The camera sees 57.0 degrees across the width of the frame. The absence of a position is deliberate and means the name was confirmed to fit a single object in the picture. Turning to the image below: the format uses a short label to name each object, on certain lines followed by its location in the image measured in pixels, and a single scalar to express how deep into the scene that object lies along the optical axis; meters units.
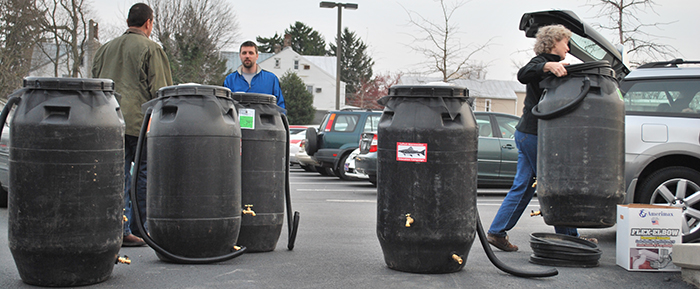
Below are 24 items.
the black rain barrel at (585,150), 4.43
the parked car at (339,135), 14.96
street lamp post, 23.73
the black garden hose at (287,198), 5.36
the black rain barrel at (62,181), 3.72
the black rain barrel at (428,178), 4.26
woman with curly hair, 5.19
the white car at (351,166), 13.38
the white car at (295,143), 20.25
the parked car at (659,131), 5.71
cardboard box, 4.71
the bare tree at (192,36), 45.47
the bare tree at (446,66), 23.11
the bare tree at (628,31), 15.07
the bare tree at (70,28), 33.06
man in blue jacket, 6.54
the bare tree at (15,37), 27.39
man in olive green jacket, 5.46
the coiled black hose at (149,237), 4.51
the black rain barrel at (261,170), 5.14
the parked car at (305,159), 16.86
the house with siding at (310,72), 77.19
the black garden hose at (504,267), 4.39
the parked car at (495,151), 11.68
